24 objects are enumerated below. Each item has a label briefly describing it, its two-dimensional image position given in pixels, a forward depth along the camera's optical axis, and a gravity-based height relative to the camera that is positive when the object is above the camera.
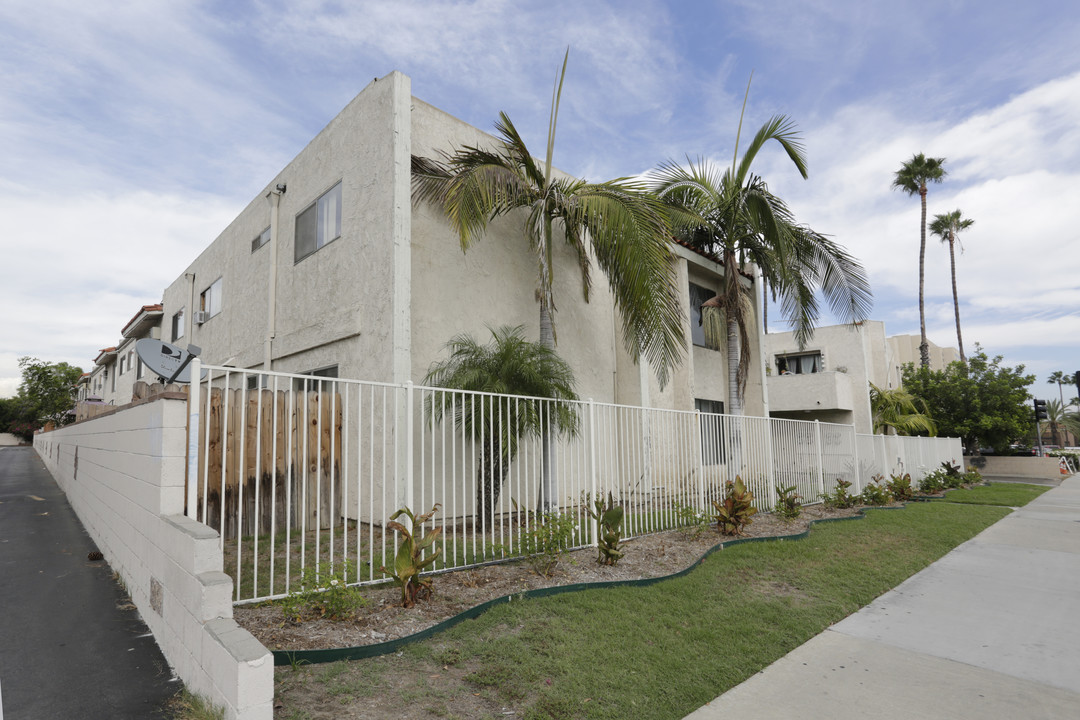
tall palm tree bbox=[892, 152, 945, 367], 31.86 +12.61
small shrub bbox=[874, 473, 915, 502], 14.33 -1.93
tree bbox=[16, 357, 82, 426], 45.53 +2.66
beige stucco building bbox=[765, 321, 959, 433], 22.12 +1.57
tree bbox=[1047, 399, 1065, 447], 54.03 -0.77
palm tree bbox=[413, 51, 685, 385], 8.27 +2.93
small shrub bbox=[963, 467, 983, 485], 20.73 -2.51
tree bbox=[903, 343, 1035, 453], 26.39 +0.20
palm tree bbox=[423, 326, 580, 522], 8.00 +0.54
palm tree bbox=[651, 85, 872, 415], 12.12 +3.70
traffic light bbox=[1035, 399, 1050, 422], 23.03 -0.16
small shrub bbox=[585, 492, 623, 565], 6.48 -1.31
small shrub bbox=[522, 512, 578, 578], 6.02 -1.32
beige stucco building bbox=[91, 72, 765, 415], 8.73 +2.50
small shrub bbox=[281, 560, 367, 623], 4.45 -1.36
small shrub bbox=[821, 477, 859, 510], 12.13 -1.84
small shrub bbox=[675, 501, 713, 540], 8.37 -1.60
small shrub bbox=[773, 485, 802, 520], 10.20 -1.69
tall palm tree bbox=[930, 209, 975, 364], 36.97 +11.32
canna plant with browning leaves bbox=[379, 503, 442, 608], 4.84 -1.20
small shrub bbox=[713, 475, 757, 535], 8.59 -1.47
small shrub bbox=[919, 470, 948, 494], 17.47 -2.28
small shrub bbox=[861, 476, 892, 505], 13.13 -1.94
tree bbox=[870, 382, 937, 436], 23.44 -0.13
